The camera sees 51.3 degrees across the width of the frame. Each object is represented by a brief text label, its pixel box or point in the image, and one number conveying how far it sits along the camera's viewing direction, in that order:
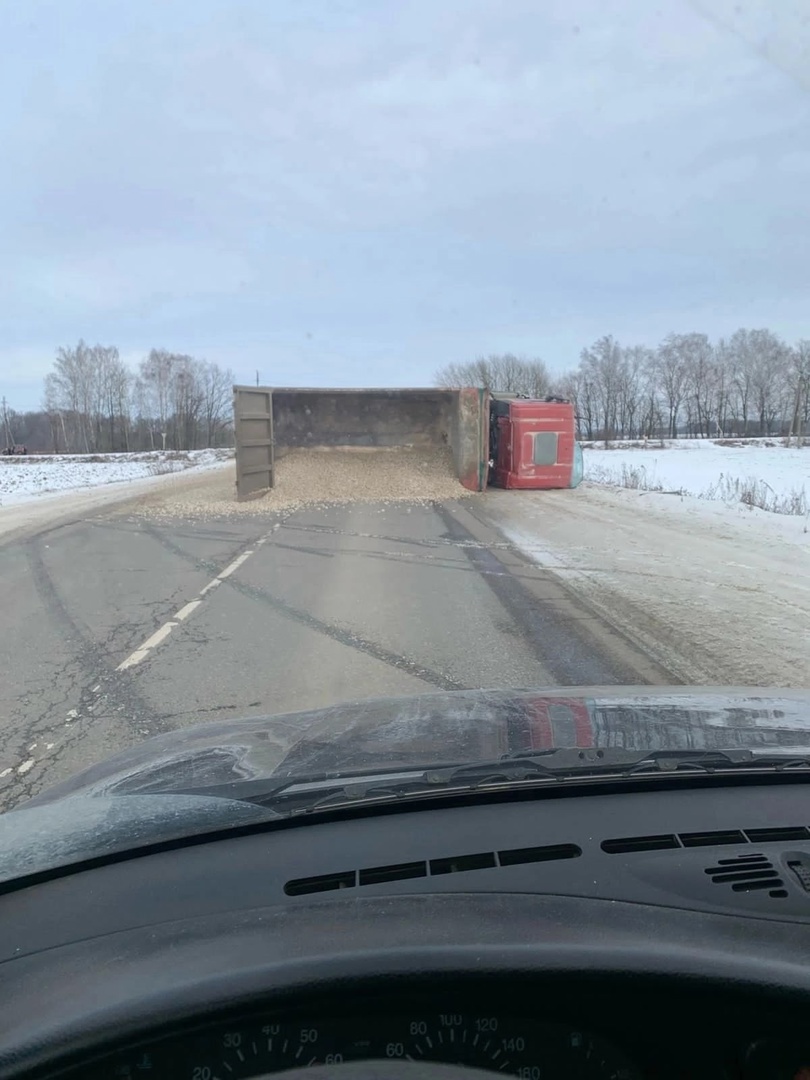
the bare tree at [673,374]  99.25
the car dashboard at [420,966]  1.44
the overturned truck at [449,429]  20.95
